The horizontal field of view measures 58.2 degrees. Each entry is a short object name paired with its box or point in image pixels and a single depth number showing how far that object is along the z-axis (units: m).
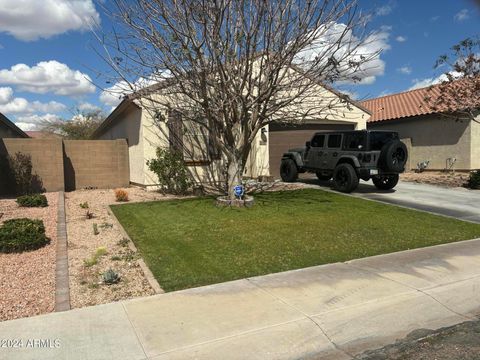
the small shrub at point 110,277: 5.42
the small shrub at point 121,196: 12.30
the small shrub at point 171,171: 13.30
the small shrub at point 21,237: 6.81
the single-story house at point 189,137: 14.17
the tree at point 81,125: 44.91
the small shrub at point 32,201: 11.12
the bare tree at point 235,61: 9.71
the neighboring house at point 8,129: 17.12
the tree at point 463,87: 15.79
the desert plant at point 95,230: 8.16
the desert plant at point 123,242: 7.34
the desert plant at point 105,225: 8.79
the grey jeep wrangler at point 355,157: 12.82
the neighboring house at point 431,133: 19.92
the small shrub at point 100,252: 6.70
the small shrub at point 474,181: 14.58
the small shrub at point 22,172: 13.57
